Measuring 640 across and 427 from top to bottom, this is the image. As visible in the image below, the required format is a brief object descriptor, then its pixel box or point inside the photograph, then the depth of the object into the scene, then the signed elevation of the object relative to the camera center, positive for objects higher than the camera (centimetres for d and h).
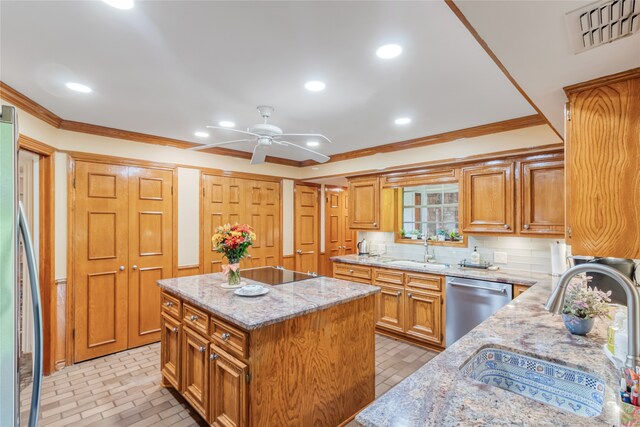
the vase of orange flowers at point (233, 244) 245 -23
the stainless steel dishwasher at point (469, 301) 299 -87
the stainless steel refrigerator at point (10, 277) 88 -18
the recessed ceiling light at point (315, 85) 222 +96
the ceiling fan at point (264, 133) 249 +67
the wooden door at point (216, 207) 421 +11
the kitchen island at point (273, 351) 180 -91
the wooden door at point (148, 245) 359 -36
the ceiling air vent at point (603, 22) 97 +65
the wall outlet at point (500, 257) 351 -48
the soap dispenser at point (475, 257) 359 -49
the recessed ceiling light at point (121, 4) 140 +98
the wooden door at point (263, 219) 470 -6
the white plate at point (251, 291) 225 -57
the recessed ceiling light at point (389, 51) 175 +96
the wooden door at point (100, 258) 326 -47
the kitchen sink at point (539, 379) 121 -70
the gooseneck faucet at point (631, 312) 92 -29
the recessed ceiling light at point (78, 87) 230 +98
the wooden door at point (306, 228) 537 -22
